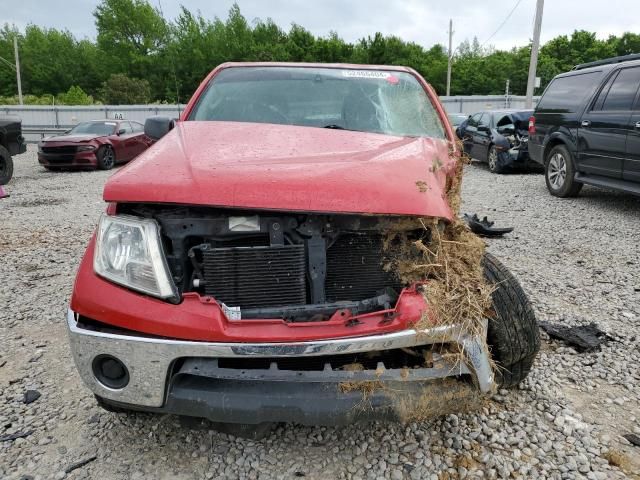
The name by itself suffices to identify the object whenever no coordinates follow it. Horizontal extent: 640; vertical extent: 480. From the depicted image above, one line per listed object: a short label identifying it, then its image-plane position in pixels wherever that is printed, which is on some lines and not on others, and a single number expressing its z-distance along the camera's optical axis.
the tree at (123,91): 40.91
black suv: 6.53
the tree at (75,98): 41.88
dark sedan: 11.02
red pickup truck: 1.83
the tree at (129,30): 56.50
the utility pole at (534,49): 19.50
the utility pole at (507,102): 28.44
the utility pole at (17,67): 44.11
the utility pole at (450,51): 49.34
